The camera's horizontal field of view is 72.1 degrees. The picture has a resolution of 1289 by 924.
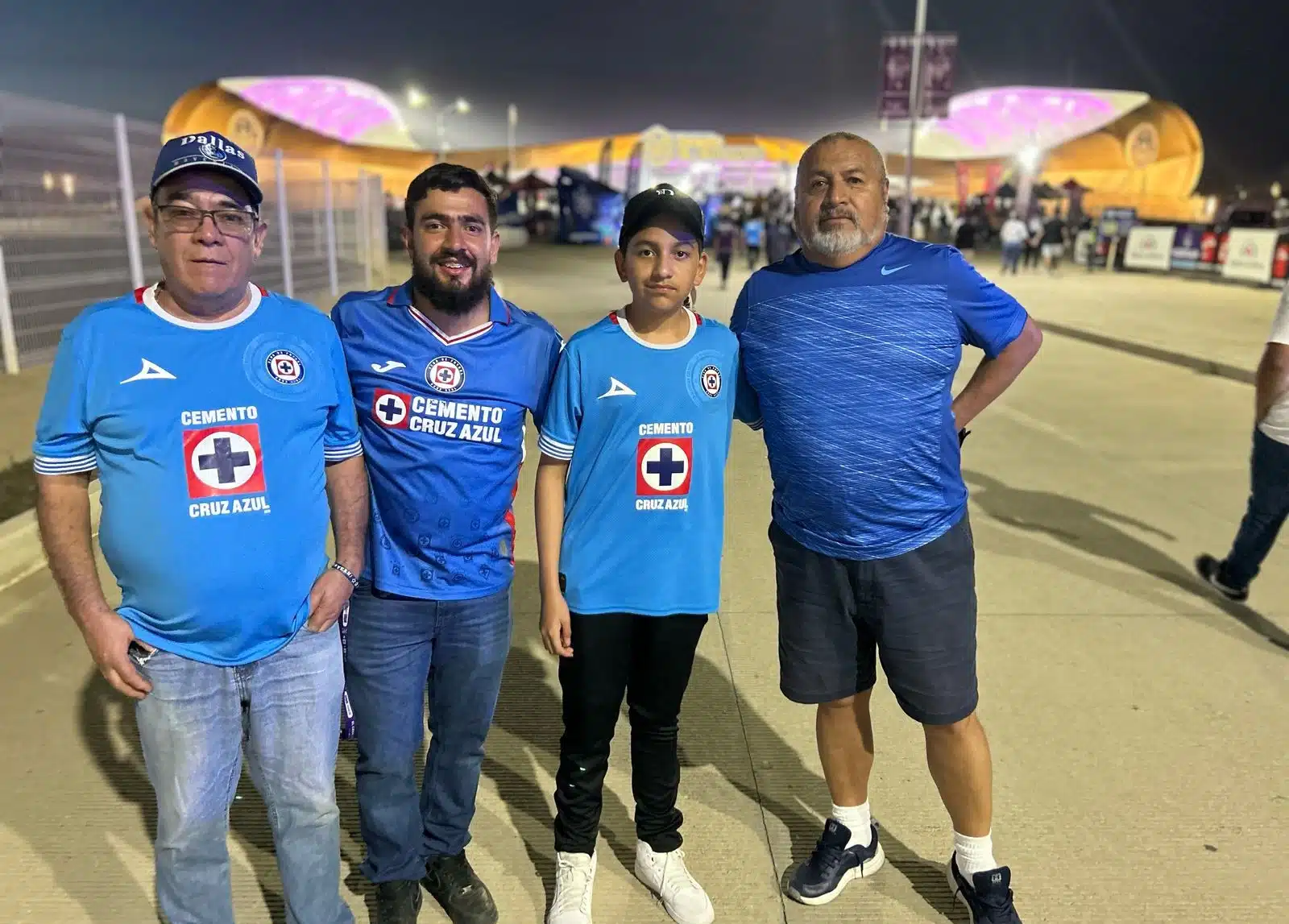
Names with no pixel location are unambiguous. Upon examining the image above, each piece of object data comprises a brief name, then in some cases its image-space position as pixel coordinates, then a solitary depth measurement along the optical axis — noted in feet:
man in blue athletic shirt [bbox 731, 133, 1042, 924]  7.61
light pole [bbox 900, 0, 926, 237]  80.38
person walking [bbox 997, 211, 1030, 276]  86.17
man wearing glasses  5.99
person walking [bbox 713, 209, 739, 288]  69.72
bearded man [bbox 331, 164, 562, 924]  7.36
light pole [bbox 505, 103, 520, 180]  246.68
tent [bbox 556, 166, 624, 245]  137.69
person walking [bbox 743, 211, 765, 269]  92.32
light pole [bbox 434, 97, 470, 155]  170.81
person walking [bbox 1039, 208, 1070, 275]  90.07
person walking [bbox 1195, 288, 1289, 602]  12.66
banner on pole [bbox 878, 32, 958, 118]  80.79
